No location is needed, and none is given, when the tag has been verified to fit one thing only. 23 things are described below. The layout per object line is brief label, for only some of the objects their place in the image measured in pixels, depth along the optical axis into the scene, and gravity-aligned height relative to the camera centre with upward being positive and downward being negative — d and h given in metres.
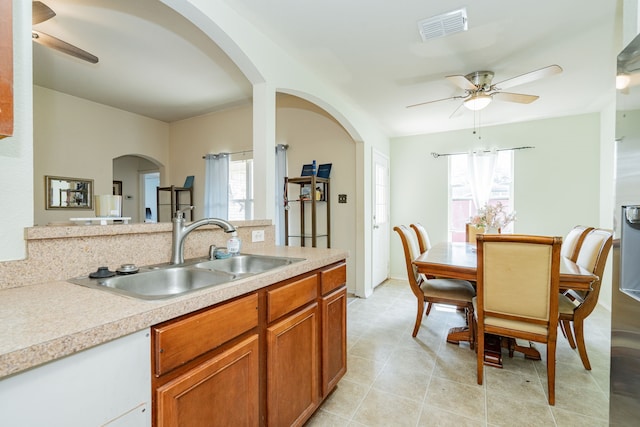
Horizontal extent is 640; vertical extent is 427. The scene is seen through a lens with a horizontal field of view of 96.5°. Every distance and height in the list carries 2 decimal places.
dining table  1.91 -0.47
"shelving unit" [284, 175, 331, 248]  3.93 +0.01
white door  4.22 -0.17
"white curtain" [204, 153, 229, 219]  4.53 +0.38
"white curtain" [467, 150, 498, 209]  4.19 +0.51
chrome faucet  1.41 -0.13
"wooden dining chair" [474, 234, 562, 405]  1.78 -0.52
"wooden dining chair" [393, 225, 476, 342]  2.44 -0.73
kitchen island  0.58 -0.27
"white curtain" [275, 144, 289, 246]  4.06 +0.27
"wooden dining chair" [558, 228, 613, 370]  1.99 -0.68
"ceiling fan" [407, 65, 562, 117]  2.46 +1.09
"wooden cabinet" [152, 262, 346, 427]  0.85 -0.58
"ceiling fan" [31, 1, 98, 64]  1.75 +1.22
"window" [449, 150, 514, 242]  4.27 +0.29
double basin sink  1.07 -0.30
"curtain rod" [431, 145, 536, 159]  4.12 +0.88
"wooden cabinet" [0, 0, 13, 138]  0.78 +0.38
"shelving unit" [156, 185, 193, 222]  4.80 +0.19
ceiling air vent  1.93 +1.31
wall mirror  3.61 +0.21
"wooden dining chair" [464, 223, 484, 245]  3.17 -0.27
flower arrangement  2.85 -0.10
